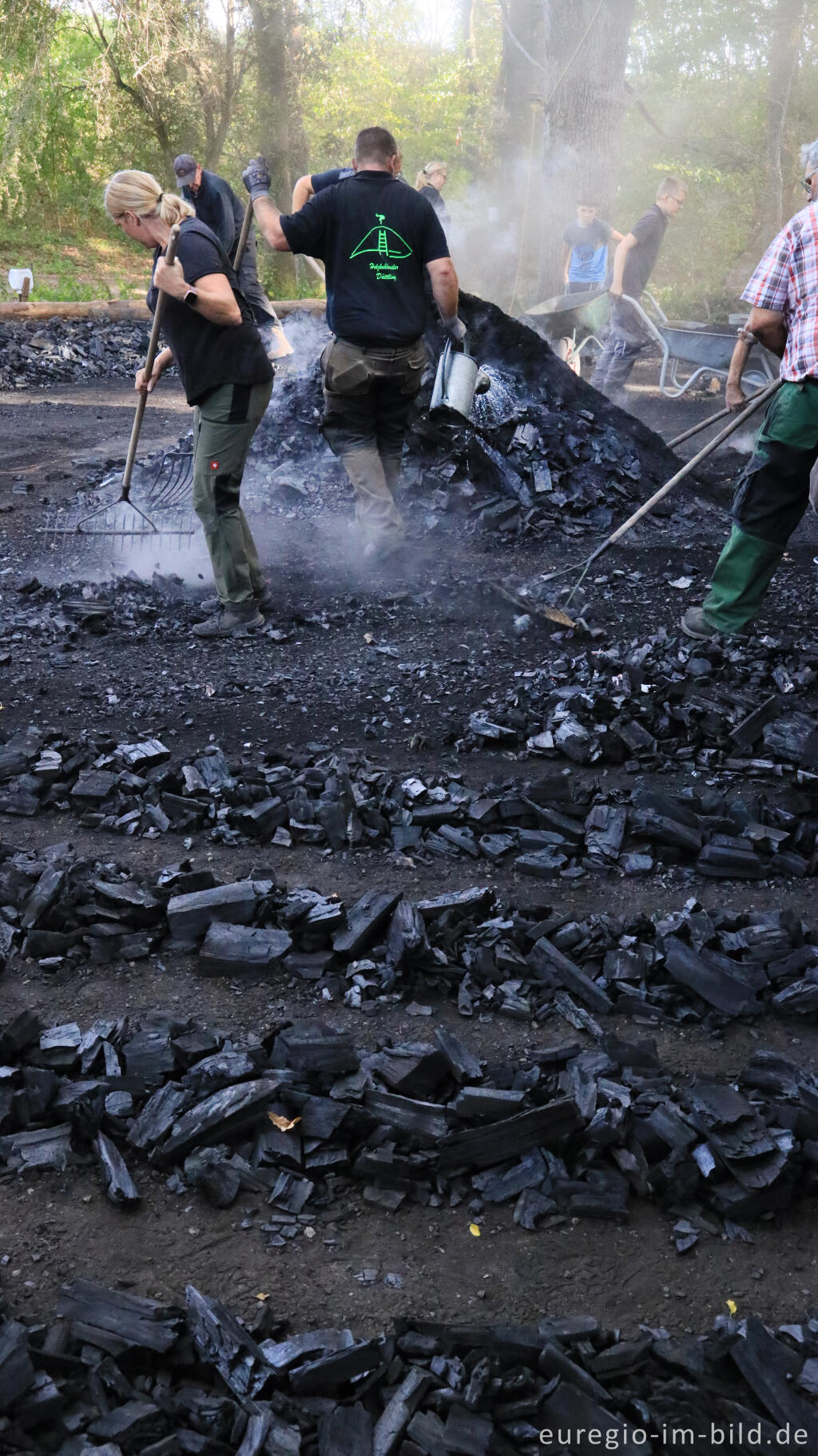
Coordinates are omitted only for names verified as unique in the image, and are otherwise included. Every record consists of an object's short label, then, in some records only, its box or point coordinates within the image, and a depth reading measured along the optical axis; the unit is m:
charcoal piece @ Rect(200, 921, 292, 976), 3.18
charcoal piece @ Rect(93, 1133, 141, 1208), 2.42
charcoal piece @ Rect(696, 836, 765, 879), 3.69
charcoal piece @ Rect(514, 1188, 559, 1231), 2.39
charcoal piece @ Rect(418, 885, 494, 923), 3.30
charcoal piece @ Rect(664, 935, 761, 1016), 3.00
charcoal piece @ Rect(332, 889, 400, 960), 3.20
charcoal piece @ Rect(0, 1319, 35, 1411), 1.96
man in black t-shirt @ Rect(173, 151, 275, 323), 7.46
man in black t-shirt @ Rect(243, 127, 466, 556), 5.54
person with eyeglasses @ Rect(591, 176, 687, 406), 10.09
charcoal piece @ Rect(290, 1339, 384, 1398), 2.00
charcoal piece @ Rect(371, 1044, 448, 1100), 2.66
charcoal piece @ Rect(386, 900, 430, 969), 3.13
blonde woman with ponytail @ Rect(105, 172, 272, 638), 4.73
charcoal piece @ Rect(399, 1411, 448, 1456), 1.90
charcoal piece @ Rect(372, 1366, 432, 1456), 1.91
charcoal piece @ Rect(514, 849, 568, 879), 3.66
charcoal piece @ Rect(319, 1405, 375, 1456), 1.90
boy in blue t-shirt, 11.56
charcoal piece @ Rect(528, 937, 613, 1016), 3.04
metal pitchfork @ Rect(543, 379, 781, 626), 5.22
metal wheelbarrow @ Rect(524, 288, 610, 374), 10.42
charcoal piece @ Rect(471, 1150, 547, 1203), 2.45
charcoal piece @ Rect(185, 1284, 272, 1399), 2.01
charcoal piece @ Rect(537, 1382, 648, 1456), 1.90
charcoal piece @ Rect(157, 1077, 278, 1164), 2.52
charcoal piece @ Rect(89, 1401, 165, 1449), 1.92
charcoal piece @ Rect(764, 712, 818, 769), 4.27
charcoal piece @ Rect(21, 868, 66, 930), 3.31
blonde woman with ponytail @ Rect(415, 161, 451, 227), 9.31
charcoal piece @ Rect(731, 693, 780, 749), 4.43
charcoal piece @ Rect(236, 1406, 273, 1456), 1.89
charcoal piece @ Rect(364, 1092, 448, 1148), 2.52
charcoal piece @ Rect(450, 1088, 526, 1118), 2.54
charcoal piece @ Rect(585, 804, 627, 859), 3.77
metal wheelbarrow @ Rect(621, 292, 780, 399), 10.00
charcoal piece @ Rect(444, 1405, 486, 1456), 1.89
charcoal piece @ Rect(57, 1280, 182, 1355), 2.06
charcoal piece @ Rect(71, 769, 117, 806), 4.08
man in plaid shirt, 4.57
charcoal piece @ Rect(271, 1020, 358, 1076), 2.71
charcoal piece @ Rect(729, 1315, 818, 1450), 1.96
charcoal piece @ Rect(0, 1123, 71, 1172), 2.52
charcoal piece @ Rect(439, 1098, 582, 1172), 2.49
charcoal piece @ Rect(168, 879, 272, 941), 3.30
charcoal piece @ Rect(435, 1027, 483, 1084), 2.71
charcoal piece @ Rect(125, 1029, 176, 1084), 2.72
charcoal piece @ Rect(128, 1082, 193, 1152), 2.54
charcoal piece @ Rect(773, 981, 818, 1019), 3.00
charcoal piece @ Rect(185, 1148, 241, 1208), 2.44
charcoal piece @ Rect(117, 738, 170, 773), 4.31
